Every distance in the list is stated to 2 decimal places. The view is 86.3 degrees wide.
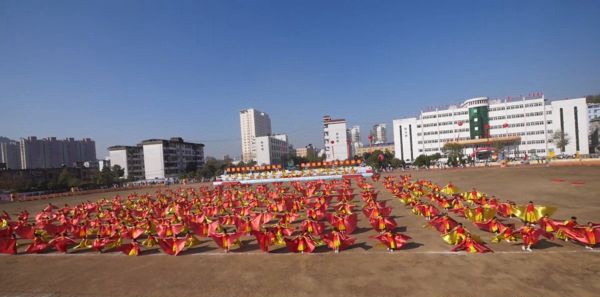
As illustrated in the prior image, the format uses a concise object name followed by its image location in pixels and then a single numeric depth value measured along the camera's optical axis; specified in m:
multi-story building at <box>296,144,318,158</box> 159.94
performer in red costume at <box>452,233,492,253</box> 8.56
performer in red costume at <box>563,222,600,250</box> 8.28
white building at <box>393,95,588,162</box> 63.03
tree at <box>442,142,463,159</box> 60.40
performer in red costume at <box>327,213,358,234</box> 11.78
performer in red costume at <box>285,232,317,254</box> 9.48
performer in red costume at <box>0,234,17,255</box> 11.30
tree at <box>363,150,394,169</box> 56.28
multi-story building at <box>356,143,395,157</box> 123.69
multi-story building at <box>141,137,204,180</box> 75.12
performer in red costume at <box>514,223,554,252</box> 8.49
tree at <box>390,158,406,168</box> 56.94
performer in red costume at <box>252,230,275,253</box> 9.81
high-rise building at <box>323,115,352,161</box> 85.19
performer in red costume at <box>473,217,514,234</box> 10.30
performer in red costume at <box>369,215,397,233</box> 11.27
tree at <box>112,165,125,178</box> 61.44
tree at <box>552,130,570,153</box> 59.12
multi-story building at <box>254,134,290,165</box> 93.75
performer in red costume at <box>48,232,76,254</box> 11.10
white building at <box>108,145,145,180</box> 78.31
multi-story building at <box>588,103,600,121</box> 85.19
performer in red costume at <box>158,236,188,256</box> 10.05
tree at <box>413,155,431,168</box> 54.03
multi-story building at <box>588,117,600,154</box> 70.03
